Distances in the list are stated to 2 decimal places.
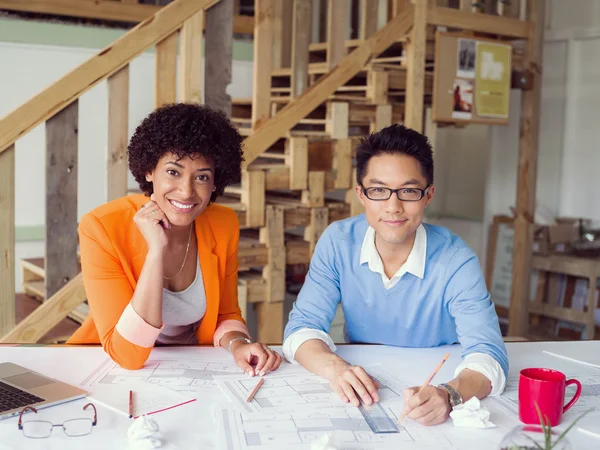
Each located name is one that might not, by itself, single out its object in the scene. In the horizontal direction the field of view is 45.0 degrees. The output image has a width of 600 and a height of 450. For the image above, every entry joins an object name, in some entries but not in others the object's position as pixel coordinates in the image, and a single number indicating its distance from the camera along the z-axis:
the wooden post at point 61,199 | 2.94
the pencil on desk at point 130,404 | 1.49
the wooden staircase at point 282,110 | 3.05
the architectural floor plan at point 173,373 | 1.70
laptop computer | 1.52
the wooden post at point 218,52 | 3.39
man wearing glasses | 1.98
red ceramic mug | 1.49
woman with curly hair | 1.90
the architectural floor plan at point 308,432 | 1.38
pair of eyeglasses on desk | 1.39
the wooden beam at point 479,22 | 4.21
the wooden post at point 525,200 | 4.80
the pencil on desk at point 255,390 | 1.60
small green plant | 1.06
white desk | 1.38
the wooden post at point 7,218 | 2.84
